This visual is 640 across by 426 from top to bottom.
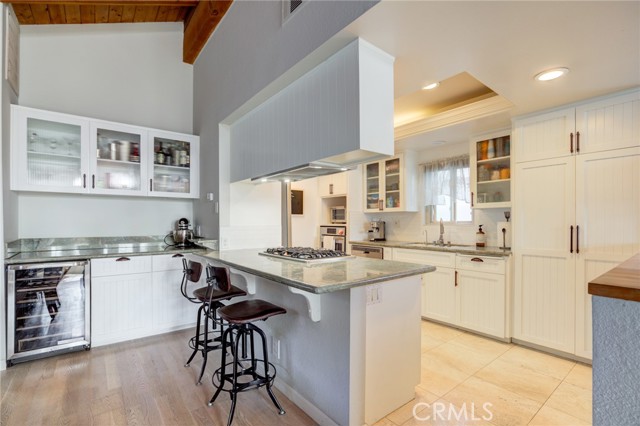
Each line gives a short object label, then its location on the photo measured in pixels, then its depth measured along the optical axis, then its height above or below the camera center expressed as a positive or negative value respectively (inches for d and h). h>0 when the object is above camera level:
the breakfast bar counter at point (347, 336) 67.4 -30.8
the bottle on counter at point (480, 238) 142.7 -12.6
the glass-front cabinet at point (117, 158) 131.6 +24.4
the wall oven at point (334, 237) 199.0 -16.9
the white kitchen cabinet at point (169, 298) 129.6 -37.5
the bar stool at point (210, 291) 80.3 -25.5
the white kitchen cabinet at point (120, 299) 117.0 -35.0
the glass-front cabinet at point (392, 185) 171.9 +16.0
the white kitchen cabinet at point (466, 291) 121.3 -34.4
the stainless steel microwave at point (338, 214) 202.4 -1.3
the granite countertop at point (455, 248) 123.7 -16.8
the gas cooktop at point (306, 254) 92.0 -13.8
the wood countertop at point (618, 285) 30.2 -7.5
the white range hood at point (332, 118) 71.2 +25.8
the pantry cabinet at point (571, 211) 95.3 +0.4
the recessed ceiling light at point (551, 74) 82.5 +38.6
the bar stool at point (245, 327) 73.3 -30.9
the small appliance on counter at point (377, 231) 190.2 -12.0
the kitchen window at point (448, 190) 157.4 +11.8
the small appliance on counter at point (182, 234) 148.4 -11.1
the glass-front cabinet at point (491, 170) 132.1 +19.1
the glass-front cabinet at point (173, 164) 145.5 +23.9
